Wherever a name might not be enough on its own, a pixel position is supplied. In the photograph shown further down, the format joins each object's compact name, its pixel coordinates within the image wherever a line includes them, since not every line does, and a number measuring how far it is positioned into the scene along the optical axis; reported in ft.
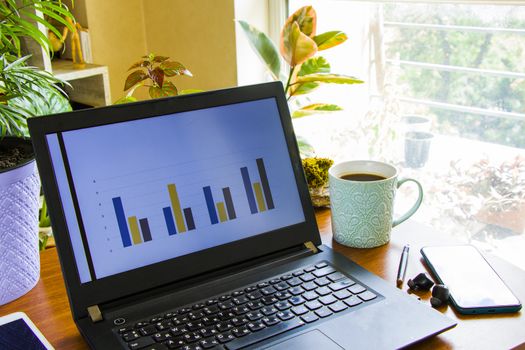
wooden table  2.33
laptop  2.32
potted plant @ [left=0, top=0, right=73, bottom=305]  2.54
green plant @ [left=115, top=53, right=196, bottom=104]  3.56
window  4.55
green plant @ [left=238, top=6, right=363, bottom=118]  3.83
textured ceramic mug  2.91
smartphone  2.48
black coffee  3.09
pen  2.73
